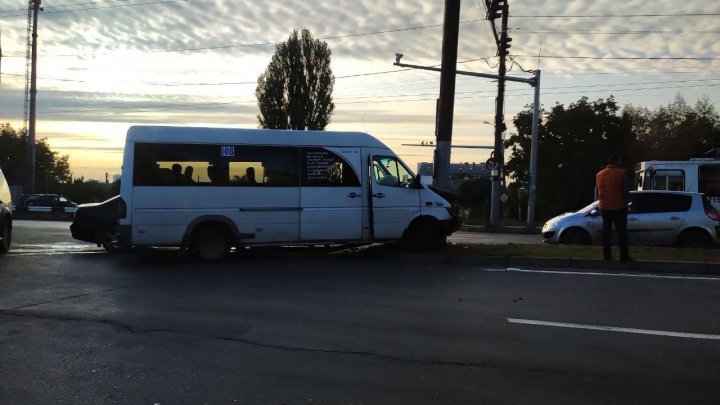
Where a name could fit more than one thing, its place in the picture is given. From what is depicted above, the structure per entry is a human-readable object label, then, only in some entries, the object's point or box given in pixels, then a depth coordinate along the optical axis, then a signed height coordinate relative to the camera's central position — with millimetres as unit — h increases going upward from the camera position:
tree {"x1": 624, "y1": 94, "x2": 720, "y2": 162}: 41781 +5326
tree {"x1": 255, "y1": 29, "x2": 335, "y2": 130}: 44281 +8124
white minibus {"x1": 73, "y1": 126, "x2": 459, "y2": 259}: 10648 -21
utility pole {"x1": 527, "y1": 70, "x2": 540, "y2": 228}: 26797 +1760
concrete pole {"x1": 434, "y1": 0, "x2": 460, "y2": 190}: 13148 +2551
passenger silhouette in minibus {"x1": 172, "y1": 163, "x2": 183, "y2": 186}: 10742 +307
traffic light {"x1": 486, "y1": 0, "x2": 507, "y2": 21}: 21022 +6933
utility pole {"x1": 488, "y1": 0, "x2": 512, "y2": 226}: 27203 +3586
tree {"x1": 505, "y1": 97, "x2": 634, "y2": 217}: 40344 +3799
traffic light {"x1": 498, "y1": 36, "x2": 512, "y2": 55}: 27234 +7160
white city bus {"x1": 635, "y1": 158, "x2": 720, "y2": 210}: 19656 +886
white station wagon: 13812 -502
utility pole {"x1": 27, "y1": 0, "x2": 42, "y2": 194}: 35500 +5415
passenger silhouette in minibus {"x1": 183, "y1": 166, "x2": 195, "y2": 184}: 10805 +275
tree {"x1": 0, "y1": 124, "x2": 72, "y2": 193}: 69438 +3300
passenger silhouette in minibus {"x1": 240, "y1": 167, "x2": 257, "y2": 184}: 11078 +274
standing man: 9938 -65
